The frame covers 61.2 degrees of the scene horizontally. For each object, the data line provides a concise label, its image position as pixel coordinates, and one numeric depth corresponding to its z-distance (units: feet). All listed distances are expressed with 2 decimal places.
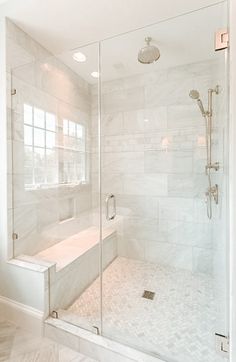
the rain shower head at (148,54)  6.30
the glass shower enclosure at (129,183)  5.10
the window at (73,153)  7.73
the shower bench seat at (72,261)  5.13
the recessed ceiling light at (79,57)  6.69
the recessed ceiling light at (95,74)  7.46
